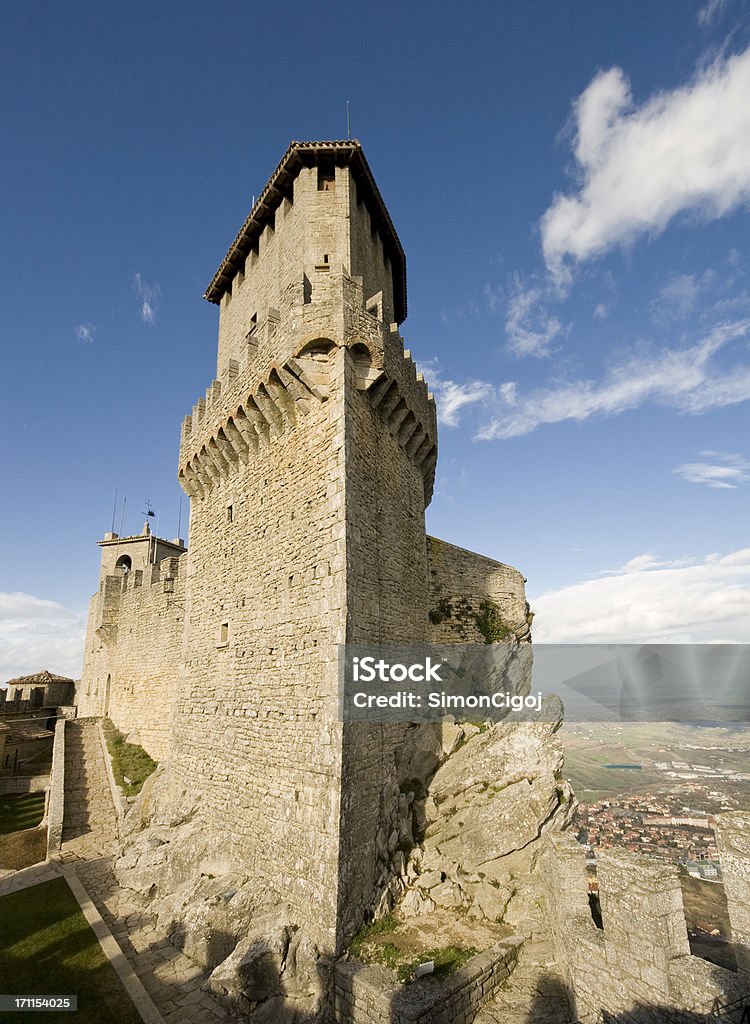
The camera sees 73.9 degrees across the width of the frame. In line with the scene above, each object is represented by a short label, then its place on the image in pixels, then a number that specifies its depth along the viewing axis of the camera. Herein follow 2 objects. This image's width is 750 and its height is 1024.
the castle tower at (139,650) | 18.50
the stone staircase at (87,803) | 13.98
